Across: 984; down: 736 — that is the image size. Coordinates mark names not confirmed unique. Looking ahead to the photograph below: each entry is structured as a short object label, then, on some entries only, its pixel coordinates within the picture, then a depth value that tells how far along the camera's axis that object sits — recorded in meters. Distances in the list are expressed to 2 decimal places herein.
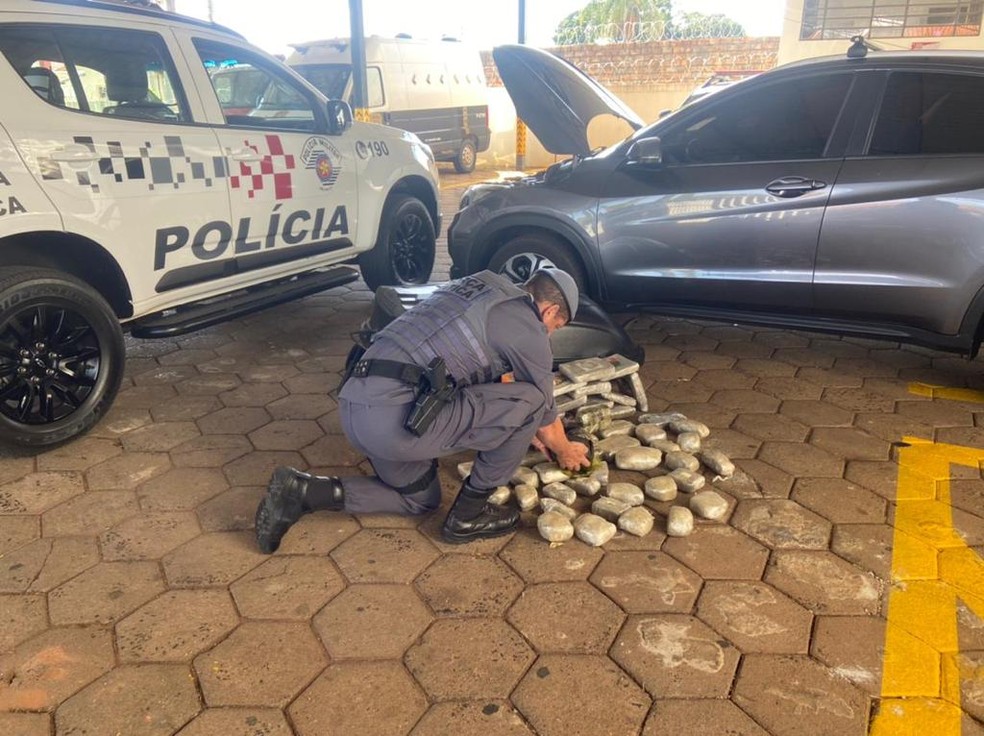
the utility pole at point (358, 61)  10.54
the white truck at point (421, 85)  12.65
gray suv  3.73
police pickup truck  3.38
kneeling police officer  2.65
